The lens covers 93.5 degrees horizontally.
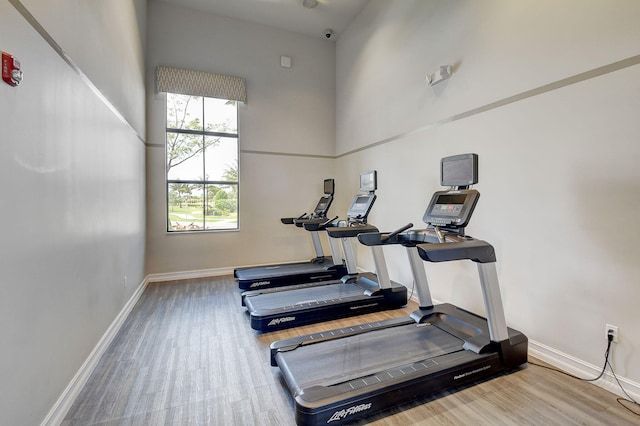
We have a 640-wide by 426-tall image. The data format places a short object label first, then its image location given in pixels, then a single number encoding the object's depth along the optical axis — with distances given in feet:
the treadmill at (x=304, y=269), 15.03
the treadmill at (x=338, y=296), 10.77
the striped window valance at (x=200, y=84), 16.56
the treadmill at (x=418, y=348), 6.24
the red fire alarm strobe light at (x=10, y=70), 4.45
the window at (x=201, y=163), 17.26
